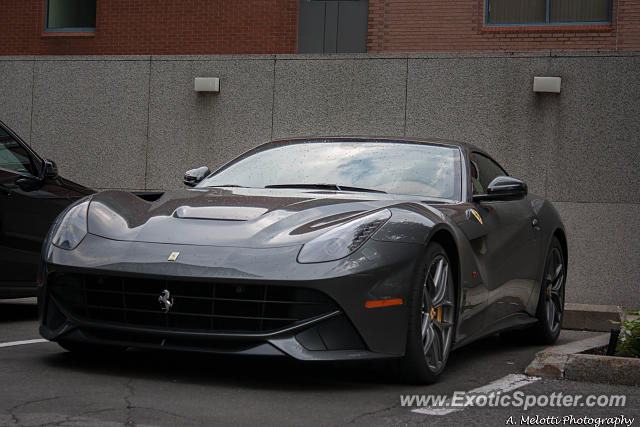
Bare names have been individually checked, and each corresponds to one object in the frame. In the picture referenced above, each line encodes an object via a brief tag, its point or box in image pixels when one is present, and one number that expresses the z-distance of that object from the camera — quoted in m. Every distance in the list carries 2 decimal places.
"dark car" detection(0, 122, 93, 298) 7.23
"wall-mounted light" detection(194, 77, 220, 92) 12.64
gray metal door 15.66
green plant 5.54
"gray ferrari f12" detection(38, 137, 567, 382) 4.34
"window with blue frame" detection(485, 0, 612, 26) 14.29
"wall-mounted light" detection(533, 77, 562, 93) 11.42
